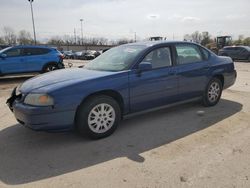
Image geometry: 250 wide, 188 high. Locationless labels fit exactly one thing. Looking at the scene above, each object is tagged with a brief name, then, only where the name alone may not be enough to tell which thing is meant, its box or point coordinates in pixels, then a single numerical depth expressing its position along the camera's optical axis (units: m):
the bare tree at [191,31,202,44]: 64.13
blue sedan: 2.91
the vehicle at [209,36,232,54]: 28.68
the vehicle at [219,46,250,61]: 17.57
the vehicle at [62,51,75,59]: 32.83
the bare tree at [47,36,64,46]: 67.01
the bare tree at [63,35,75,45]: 77.60
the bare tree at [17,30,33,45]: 60.70
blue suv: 8.56
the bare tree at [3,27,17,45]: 64.25
